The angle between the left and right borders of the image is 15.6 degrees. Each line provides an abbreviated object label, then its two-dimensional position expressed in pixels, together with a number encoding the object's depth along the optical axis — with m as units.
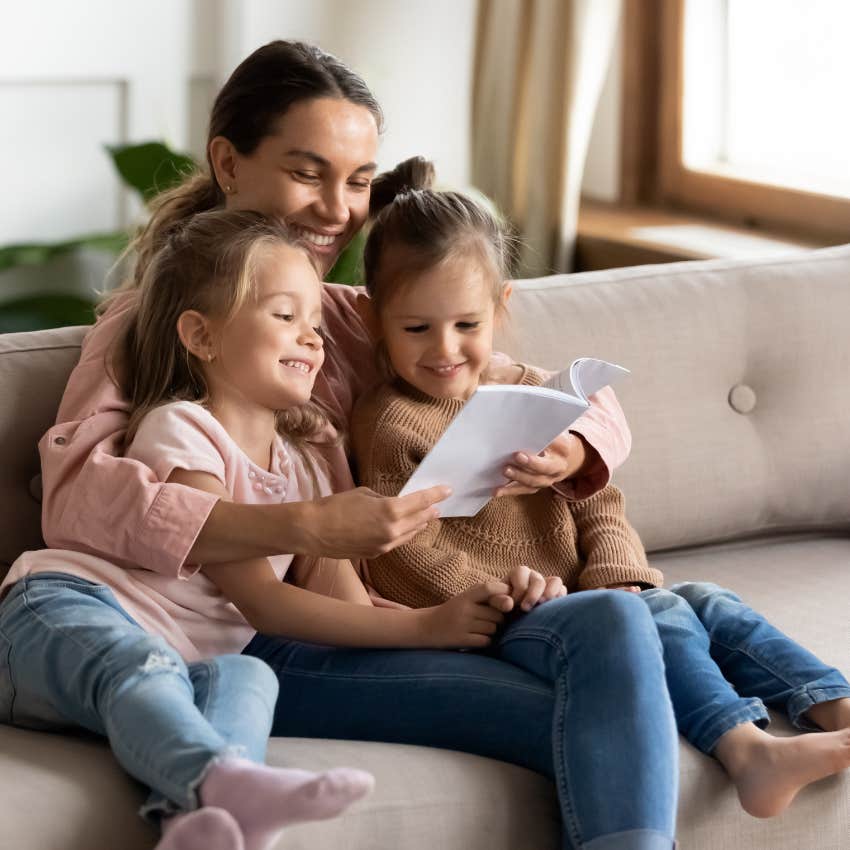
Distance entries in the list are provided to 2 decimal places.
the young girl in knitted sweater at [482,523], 2.67
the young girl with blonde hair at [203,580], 2.49
